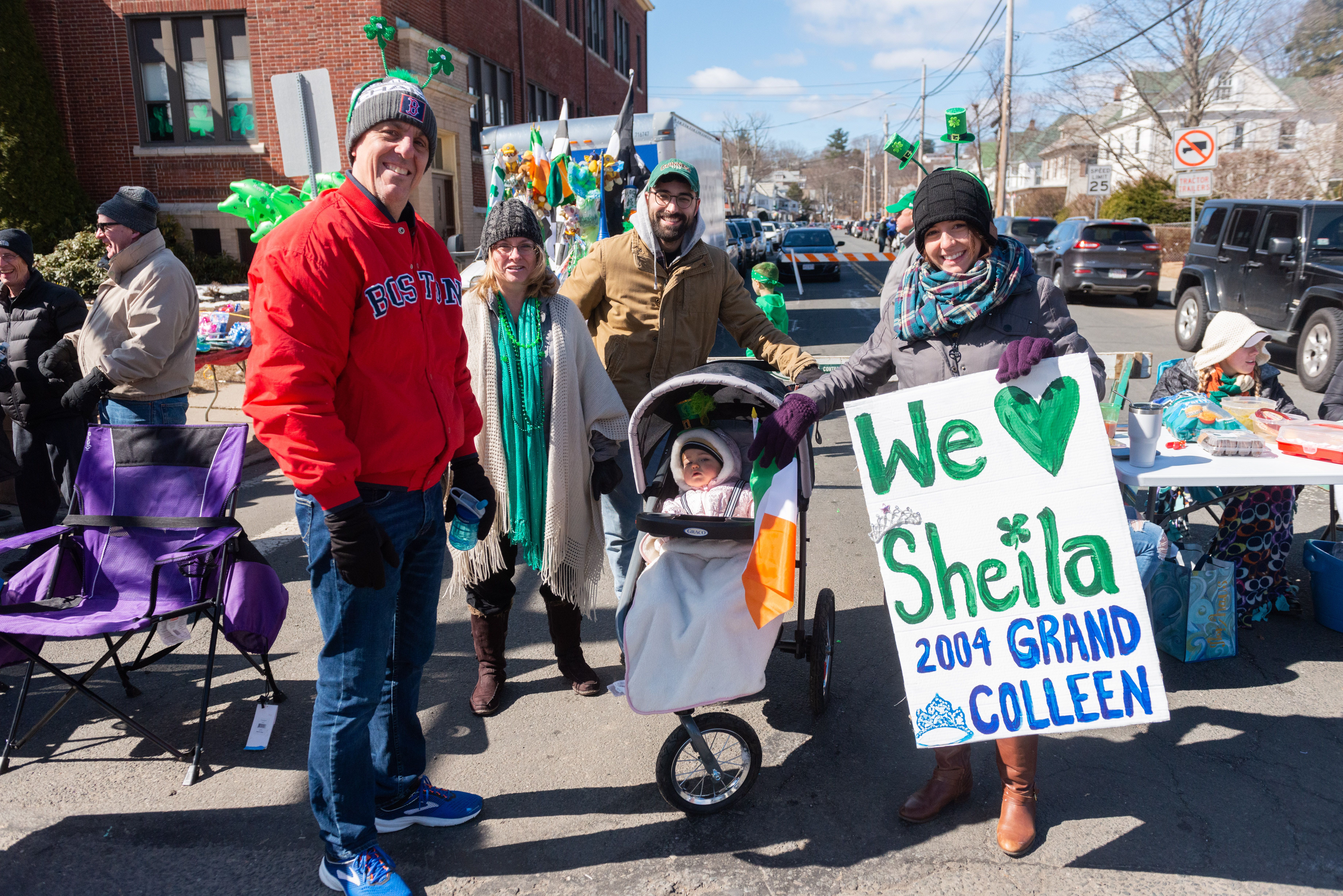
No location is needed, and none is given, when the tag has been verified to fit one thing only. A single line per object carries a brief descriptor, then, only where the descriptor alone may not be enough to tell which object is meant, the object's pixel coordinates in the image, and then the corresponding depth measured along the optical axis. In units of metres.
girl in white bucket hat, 4.28
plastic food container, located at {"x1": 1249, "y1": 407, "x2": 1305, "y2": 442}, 4.03
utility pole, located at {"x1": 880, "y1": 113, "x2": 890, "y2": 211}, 73.00
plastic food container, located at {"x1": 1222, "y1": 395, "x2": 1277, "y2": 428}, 4.16
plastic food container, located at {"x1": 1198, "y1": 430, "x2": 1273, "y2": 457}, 3.89
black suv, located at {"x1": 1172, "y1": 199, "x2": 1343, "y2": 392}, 9.78
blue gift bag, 3.88
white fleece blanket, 2.84
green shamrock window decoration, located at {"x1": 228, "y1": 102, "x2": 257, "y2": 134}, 16.83
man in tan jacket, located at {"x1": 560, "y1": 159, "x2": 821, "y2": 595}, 3.70
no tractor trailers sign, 16.23
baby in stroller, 3.32
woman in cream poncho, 3.41
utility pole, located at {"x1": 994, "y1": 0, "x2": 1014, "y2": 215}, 29.06
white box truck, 10.29
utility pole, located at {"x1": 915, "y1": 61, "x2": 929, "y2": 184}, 52.81
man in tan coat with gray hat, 4.40
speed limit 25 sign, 22.52
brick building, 16.20
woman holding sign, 2.70
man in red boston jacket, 2.16
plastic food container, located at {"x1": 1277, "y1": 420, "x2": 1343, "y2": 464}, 3.76
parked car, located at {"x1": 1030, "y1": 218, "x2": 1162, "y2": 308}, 16.80
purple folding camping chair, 3.29
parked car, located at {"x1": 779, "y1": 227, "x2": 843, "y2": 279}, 24.05
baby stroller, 2.85
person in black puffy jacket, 4.86
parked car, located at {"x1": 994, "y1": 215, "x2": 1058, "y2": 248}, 22.30
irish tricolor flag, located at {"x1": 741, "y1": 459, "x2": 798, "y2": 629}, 2.83
